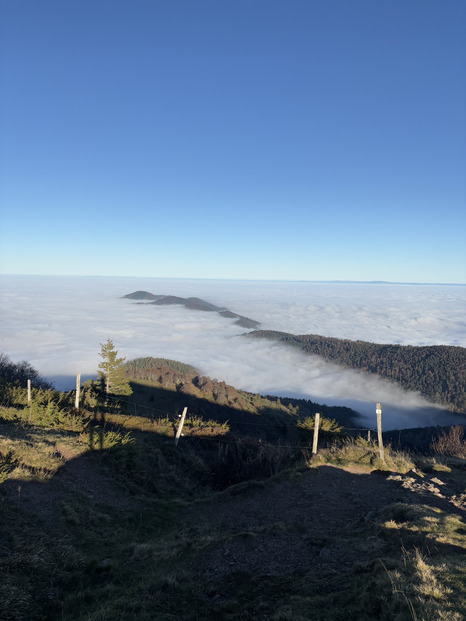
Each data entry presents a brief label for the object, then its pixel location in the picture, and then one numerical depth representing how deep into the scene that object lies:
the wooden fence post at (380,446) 12.93
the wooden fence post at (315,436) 13.98
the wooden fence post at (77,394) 18.25
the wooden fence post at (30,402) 15.31
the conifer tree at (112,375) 27.81
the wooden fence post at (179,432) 16.91
